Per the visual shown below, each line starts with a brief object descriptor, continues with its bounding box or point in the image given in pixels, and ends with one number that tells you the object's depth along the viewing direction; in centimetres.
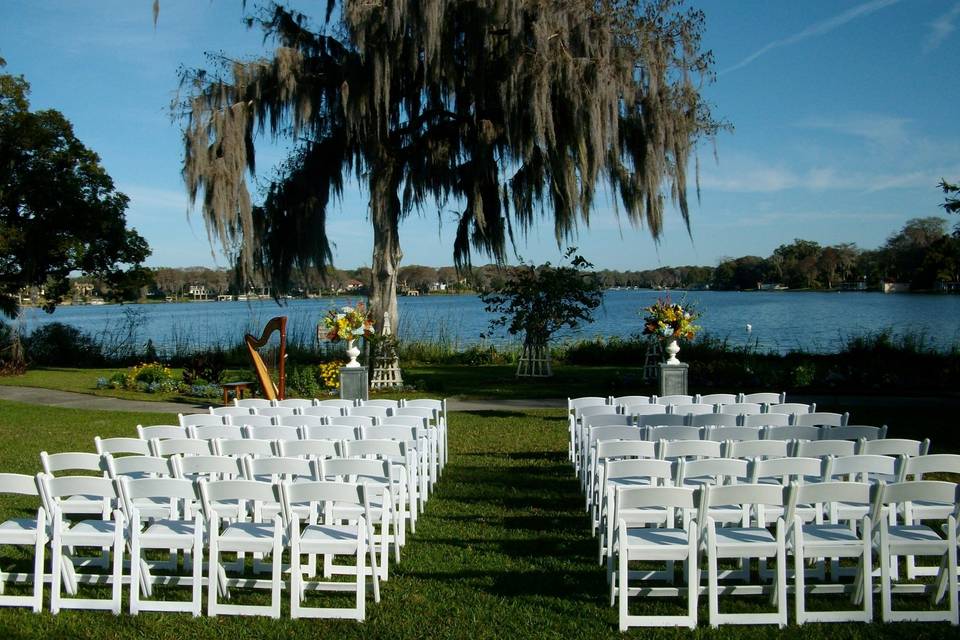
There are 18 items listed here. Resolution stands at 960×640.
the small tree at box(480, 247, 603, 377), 1919
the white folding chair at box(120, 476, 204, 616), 486
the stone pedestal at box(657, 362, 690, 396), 1276
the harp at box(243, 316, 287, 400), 1375
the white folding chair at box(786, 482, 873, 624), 464
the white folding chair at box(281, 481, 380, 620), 477
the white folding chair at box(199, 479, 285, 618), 481
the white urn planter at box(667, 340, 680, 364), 1276
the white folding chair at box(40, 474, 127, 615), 494
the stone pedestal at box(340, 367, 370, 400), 1391
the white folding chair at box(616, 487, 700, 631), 460
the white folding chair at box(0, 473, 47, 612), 496
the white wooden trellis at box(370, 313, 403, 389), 1753
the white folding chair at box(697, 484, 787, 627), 463
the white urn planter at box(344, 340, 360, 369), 1380
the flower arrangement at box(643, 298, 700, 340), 1271
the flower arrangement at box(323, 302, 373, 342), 1394
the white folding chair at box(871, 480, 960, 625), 467
